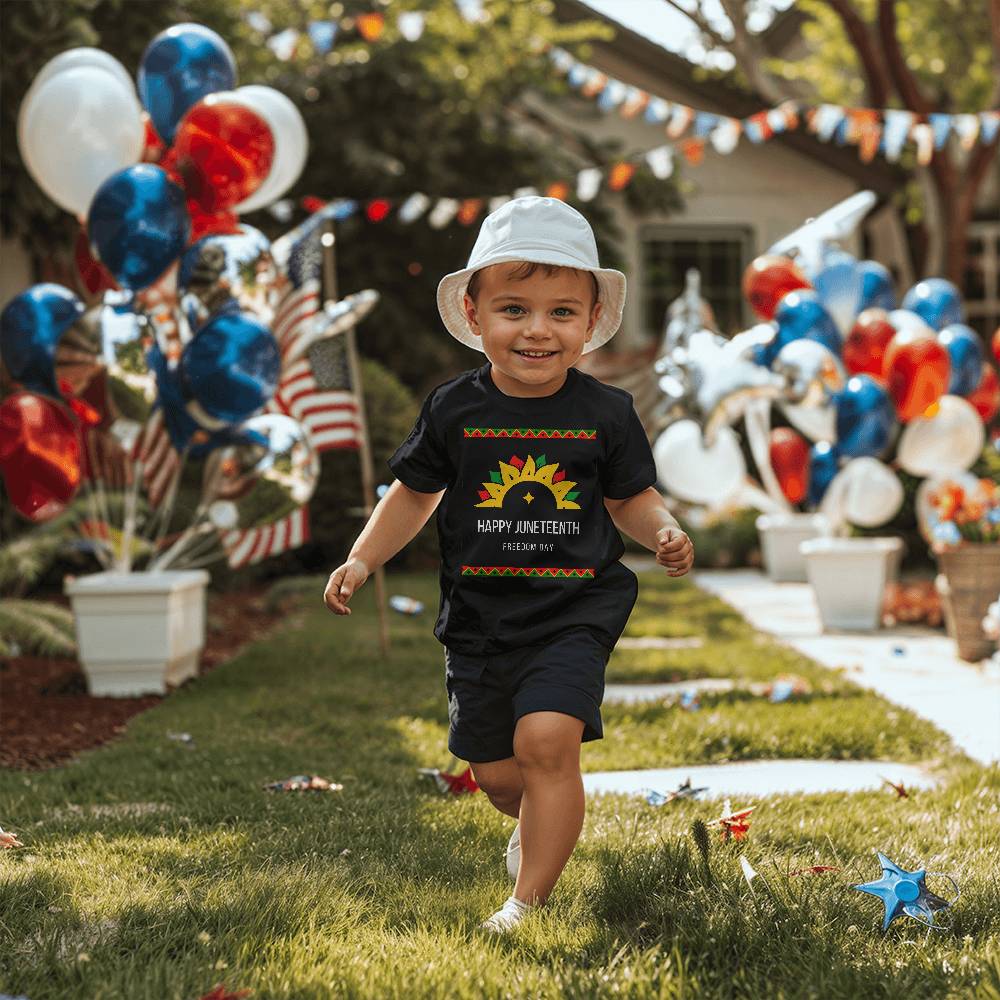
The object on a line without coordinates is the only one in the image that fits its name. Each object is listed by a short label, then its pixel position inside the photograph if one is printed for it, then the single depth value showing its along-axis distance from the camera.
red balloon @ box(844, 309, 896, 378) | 7.56
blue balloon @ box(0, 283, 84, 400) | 5.20
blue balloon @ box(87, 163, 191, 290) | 5.04
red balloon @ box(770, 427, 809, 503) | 9.15
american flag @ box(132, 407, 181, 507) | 5.91
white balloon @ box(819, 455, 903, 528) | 7.37
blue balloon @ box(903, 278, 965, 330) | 8.29
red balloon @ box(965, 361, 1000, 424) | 8.17
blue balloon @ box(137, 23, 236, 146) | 5.46
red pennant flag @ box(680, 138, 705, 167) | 10.84
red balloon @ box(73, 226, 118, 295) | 5.71
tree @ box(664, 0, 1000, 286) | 12.91
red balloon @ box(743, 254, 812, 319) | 8.04
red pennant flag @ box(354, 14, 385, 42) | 10.90
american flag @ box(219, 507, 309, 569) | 6.00
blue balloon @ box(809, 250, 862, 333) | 7.87
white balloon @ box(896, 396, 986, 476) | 7.34
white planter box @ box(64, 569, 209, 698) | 5.61
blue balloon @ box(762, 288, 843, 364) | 7.39
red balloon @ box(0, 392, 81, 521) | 4.96
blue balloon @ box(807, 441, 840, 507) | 7.64
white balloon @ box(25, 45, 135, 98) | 5.35
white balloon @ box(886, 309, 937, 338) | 7.44
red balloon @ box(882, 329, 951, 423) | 7.09
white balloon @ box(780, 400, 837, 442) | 7.44
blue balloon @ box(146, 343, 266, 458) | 5.44
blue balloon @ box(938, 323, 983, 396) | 7.70
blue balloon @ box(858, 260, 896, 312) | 8.08
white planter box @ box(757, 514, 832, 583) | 10.32
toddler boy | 2.60
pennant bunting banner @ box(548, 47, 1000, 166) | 9.80
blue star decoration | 2.40
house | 16.11
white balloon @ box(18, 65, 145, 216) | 5.21
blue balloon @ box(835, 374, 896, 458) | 7.13
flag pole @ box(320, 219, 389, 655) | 6.53
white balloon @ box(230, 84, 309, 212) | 5.89
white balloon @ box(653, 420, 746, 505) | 9.02
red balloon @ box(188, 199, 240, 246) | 5.64
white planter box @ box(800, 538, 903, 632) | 7.46
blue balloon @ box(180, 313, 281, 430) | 5.16
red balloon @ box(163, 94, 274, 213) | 5.32
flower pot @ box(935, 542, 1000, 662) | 6.25
